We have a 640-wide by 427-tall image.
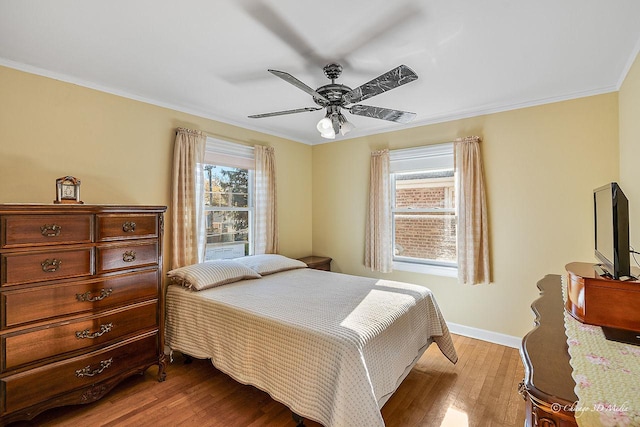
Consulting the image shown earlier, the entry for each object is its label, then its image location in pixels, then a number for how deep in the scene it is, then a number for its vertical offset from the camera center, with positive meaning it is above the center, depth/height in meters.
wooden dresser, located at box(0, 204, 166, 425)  1.78 -0.58
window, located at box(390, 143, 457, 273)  3.54 +0.10
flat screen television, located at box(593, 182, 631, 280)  1.25 -0.09
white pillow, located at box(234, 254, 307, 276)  3.28 -0.55
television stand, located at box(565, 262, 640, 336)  1.12 -0.36
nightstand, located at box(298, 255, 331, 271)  4.09 -0.66
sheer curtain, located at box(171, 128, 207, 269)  3.04 +0.18
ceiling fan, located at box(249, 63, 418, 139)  1.80 +0.84
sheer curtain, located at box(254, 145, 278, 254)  3.85 +0.17
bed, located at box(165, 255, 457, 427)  1.66 -0.81
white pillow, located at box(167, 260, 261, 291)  2.69 -0.56
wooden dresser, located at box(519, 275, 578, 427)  0.77 -0.48
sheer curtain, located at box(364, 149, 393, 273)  3.86 +0.01
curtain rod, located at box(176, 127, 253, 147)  3.13 +0.94
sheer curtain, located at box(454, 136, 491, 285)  3.19 -0.02
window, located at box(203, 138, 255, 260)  3.46 +0.21
